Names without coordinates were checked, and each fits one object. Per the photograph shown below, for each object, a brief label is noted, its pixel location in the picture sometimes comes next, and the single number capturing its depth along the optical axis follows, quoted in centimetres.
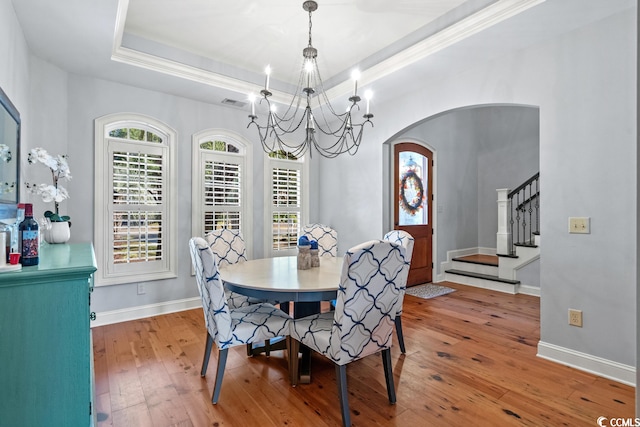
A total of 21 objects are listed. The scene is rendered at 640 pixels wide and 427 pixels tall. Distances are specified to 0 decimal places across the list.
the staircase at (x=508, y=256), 473
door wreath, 511
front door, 503
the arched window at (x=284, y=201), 466
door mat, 461
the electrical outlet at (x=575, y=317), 250
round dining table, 207
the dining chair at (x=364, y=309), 173
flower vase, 236
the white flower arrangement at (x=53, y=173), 232
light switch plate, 245
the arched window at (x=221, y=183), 405
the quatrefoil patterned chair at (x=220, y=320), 198
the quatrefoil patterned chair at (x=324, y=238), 376
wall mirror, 175
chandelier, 413
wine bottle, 142
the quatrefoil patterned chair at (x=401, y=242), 262
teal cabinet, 131
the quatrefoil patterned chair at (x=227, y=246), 318
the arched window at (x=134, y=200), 345
